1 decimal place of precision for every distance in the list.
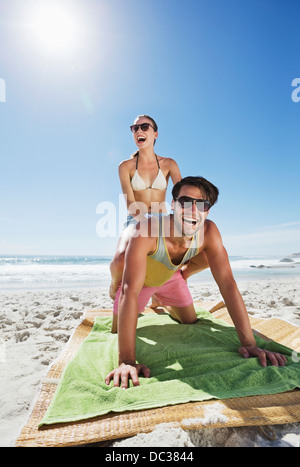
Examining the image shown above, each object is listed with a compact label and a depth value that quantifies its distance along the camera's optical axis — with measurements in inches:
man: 68.1
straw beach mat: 44.9
